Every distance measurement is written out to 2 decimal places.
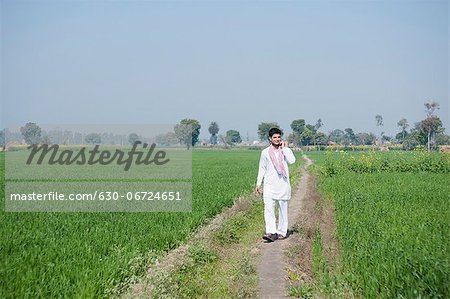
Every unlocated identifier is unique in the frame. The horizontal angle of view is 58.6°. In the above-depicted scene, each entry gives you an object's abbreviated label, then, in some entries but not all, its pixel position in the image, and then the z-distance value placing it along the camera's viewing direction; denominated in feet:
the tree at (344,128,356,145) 428.48
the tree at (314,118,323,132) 439.22
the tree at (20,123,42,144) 203.06
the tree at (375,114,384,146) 412.36
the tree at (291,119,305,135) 409.69
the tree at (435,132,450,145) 299.79
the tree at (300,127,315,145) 350.35
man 26.21
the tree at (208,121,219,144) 468.63
